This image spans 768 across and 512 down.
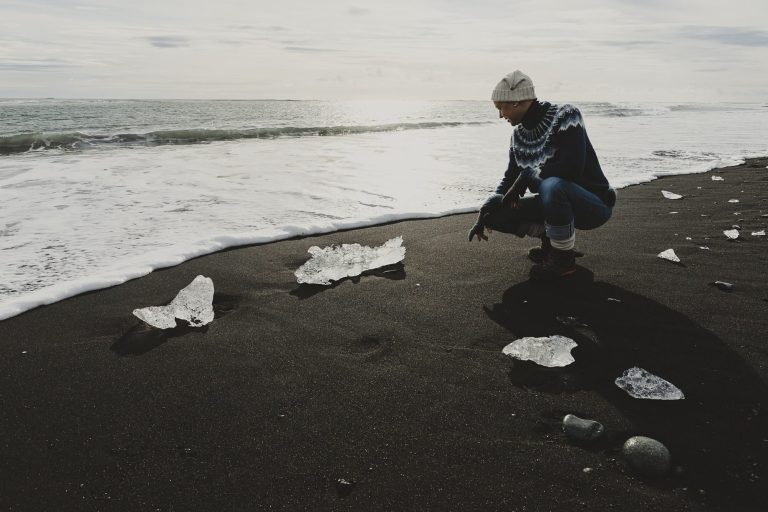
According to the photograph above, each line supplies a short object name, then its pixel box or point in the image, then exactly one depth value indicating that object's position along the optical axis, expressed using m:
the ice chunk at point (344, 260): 3.33
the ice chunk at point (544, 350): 2.30
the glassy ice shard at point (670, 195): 5.72
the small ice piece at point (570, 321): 2.68
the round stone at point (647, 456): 1.62
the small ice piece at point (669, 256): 3.57
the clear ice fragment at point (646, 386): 2.02
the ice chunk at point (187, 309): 2.70
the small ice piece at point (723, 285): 3.05
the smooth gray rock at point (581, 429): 1.78
